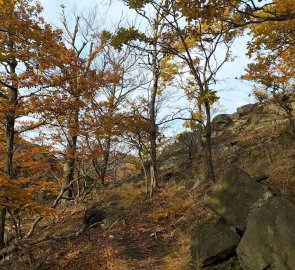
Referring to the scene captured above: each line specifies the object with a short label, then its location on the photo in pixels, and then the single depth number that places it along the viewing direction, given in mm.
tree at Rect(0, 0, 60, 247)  9586
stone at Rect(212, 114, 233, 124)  24922
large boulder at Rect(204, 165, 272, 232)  6785
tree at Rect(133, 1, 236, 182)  9375
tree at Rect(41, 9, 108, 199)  12039
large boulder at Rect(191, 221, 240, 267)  6777
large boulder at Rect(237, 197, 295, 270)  5458
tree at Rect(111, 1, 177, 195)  9328
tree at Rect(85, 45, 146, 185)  15461
